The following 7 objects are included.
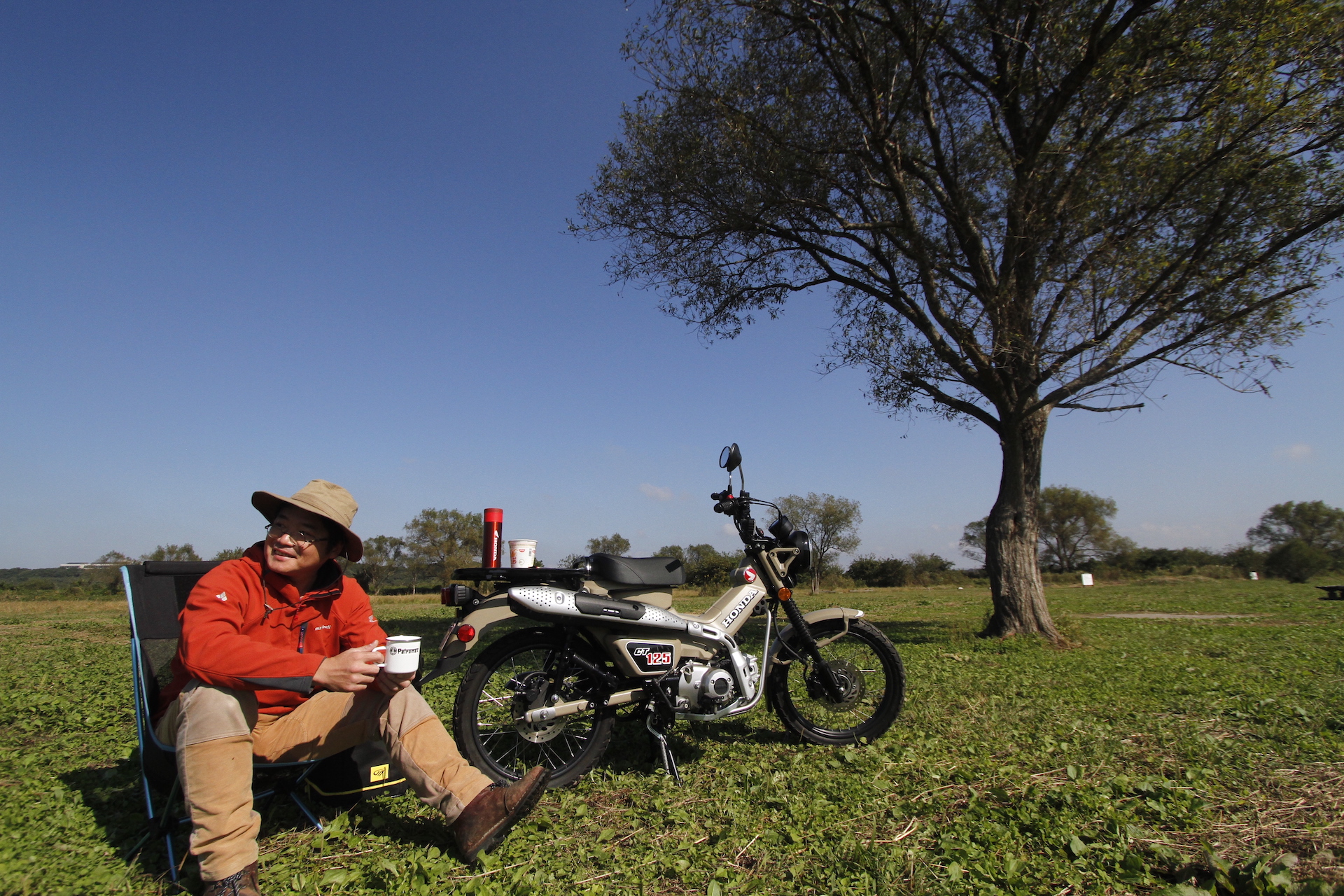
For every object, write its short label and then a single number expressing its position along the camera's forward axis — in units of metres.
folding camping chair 2.89
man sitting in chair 2.49
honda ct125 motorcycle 3.65
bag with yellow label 3.11
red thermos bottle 4.06
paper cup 4.05
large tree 8.50
